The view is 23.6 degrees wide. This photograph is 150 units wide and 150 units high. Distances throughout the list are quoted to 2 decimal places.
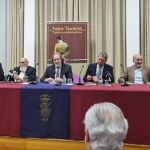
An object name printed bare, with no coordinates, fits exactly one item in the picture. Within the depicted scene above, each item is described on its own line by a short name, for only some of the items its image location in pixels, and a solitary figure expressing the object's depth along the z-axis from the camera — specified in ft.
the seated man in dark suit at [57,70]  18.79
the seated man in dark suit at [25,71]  19.63
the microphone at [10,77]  17.62
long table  11.82
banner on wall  23.90
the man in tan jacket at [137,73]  19.34
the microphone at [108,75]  18.12
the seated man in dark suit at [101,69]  19.33
